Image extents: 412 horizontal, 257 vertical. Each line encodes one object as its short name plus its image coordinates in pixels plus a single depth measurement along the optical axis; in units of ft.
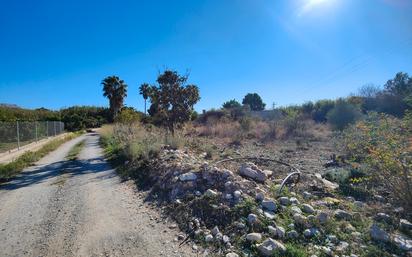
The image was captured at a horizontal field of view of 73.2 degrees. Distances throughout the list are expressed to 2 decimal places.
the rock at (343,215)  15.25
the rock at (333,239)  13.07
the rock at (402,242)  12.34
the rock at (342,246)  12.43
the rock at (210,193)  18.16
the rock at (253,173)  21.61
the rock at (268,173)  24.34
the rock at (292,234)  13.53
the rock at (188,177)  21.30
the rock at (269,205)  16.11
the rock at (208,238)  14.16
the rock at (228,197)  17.61
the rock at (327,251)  12.17
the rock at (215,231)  14.65
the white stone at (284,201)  16.94
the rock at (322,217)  14.52
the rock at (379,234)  13.01
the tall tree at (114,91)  144.41
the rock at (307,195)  18.62
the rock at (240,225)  14.68
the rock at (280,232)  13.62
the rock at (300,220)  14.45
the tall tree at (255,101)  231.50
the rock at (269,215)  15.13
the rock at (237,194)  17.51
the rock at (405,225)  14.04
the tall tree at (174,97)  49.06
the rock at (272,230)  13.79
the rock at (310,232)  13.56
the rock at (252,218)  14.81
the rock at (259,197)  17.23
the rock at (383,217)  15.01
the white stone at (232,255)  12.55
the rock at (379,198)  18.67
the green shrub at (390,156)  15.60
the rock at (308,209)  15.95
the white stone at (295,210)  15.68
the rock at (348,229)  13.89
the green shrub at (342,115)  79.00
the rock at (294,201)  17.08
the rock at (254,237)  13.39
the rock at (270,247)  12.28
